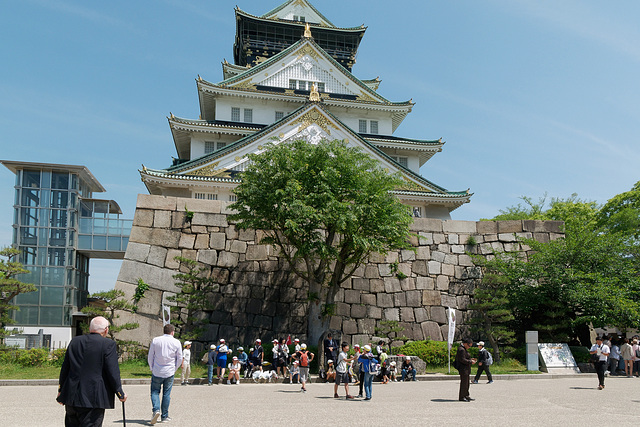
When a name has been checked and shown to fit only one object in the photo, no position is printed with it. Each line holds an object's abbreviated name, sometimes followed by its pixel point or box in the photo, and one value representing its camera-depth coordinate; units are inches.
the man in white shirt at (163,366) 324.8
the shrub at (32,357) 678.5
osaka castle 1041.5
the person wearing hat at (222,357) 588.6
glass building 1167.0
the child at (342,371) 463.2
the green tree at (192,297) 711.1
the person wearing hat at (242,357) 634.8
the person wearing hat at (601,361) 520.1
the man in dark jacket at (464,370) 435.2
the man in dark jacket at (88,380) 207.9
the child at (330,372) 607.8
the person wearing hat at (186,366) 573.3
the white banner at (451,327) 693.3
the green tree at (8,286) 738.8
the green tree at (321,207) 659.4
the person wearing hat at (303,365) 532.1
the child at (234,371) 603.5
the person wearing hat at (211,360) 590.2
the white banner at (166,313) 656.4
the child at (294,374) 618.5
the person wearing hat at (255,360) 637.3
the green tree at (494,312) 757.9
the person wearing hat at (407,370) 641.0
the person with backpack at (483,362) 584.7
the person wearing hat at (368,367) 449.8
